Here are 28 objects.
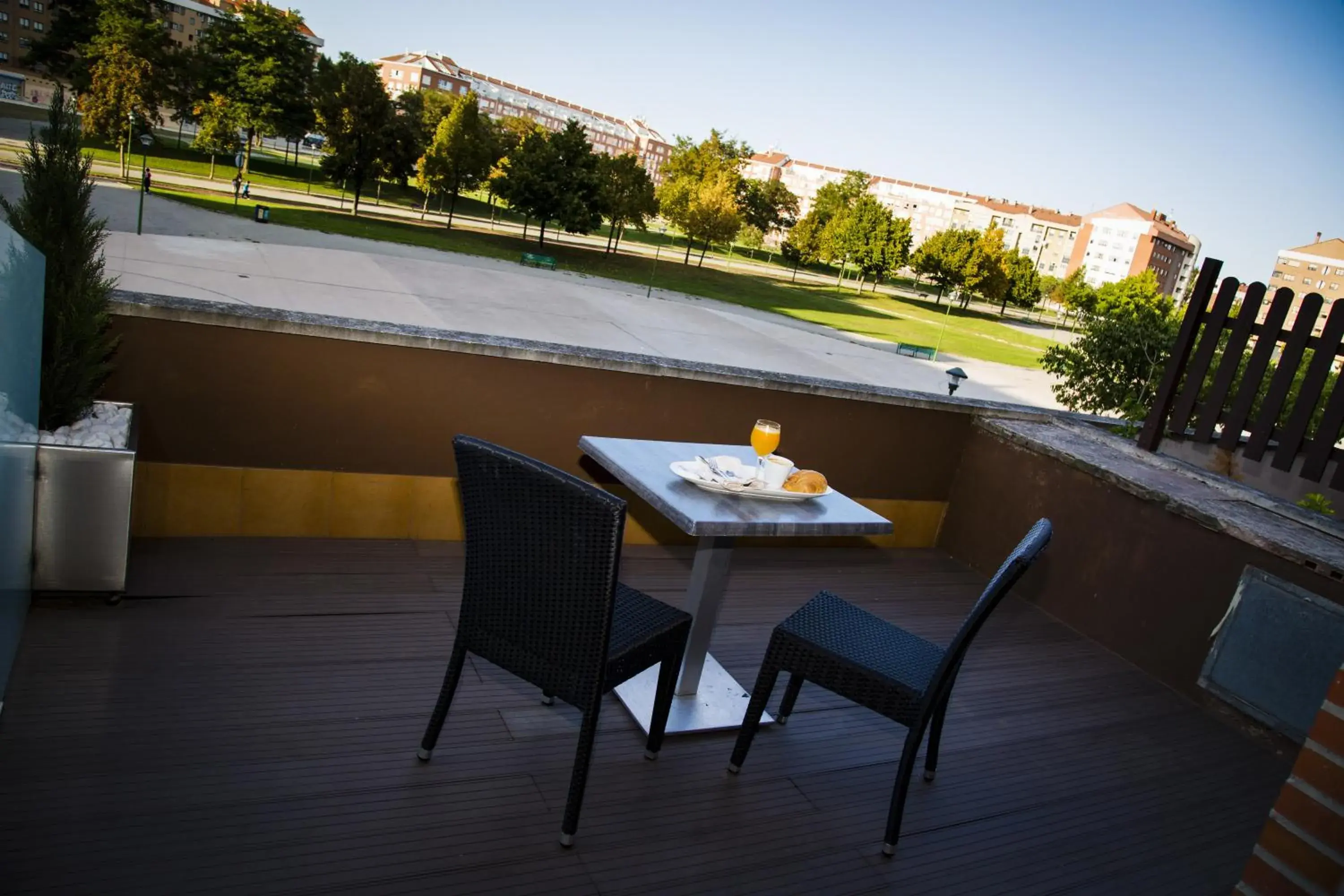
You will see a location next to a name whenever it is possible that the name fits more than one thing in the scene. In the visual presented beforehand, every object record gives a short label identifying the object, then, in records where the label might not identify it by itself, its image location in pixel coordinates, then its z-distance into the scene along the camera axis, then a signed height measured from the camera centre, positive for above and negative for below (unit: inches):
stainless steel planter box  102.0 -49.4
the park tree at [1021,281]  2098.9 +130.2
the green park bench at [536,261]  1243.8 -59.3
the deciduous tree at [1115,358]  412.5 -2.0
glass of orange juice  105.3 -20.2
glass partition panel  80.6 -32.4
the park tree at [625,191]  1407.5 +84.9
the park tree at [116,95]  1211.2 +39.5
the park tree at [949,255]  1892.2 +134.0
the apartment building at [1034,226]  4530.0 +577.3
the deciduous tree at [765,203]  2332.7 +197.0
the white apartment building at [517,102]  4065.0 +622.0
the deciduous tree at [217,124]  1364.4 +34.7
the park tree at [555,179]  1359.5 +70.9
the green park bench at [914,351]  1086.2 -53.9
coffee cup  103.3 -23.8
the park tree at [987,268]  1907.0 +128.4
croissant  103.5 -24.4
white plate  99.3 -25.7
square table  91.7 -27.3
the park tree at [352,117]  1295.5 +92.1
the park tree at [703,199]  1565.0 +108.1
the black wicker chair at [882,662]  84.8 -39.5
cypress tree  108.7 -20.1
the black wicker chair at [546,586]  74.7 -33.7
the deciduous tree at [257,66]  1428.4 +147.9
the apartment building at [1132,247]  4045.3 +550.8
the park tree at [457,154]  1396.4 +78.6
